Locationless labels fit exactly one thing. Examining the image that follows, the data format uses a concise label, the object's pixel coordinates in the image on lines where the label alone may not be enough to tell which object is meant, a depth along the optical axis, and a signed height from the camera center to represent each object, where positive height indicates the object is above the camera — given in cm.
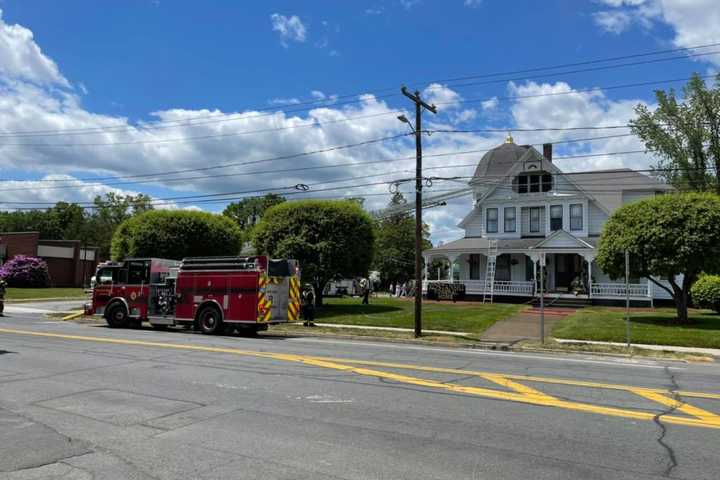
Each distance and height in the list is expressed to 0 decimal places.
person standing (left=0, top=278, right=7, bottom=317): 2886 -81
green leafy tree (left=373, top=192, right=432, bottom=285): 6925 +439
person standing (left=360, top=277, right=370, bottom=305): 3334 -4
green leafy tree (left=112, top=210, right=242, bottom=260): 3334 +280
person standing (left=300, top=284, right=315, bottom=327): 2459 -88
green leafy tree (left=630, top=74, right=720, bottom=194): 4106 +1180
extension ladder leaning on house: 3509 +118
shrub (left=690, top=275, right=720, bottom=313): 2569 +36
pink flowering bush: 5509 +70
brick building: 5841 +263
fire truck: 2050 -32
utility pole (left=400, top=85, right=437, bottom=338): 2087 +374
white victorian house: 3491 +434
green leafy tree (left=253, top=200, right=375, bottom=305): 2870 +253
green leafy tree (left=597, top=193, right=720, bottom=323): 2091 +218
